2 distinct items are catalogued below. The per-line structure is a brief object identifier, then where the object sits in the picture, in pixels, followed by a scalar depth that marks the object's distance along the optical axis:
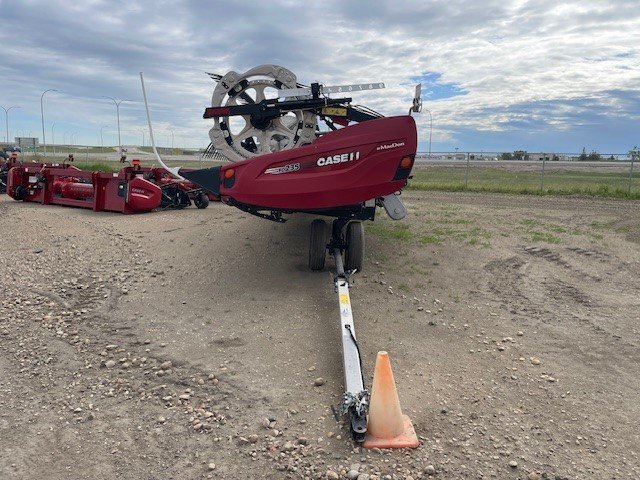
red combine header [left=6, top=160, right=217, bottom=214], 12.06
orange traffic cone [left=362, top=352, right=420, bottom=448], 3.15
